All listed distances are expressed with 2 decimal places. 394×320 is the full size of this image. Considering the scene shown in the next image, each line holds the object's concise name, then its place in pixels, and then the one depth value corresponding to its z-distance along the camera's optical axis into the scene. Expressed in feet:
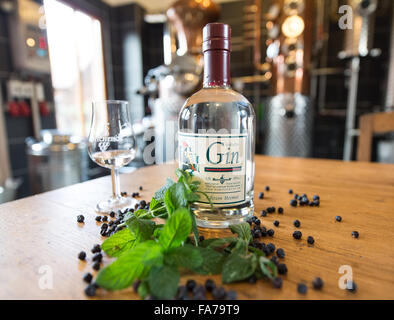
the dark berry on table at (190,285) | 0.93
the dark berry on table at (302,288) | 0.89
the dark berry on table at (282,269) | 1.01
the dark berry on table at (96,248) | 1.18
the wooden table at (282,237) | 0.93
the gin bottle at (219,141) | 1.36
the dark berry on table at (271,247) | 1.18
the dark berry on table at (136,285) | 0.92
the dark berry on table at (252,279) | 0.95
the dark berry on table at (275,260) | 1.06
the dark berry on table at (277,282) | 0.92
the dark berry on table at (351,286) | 0.91
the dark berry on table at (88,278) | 0.97
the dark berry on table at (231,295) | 0.86
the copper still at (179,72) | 4.88
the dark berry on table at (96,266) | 1.05
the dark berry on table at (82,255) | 1.13
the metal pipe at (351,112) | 6.59
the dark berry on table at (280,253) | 1.14
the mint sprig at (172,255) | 0.89
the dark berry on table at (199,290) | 0.87
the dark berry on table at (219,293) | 0.87
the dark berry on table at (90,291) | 0.89
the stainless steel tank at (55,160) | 5.62
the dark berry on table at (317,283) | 0.91
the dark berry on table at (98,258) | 1.12
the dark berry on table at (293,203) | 1.83
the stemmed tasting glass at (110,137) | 1.85
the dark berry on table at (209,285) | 0.92
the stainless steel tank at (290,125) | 6.06
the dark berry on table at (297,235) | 1.32
